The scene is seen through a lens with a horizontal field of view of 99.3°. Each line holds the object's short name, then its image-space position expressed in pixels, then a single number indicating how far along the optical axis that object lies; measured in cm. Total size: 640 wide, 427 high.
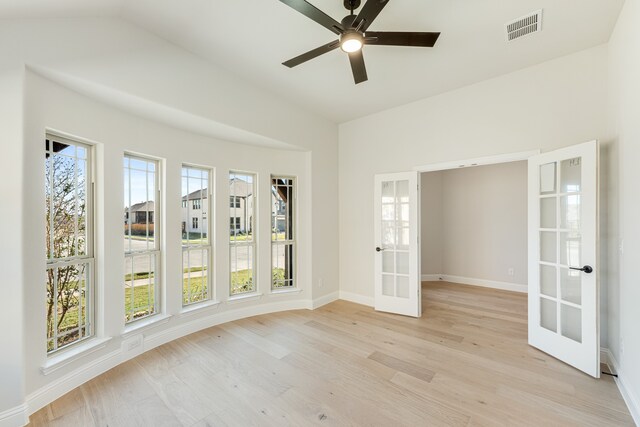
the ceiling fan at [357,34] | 174
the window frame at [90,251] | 252
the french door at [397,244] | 395
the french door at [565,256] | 248
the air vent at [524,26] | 233
